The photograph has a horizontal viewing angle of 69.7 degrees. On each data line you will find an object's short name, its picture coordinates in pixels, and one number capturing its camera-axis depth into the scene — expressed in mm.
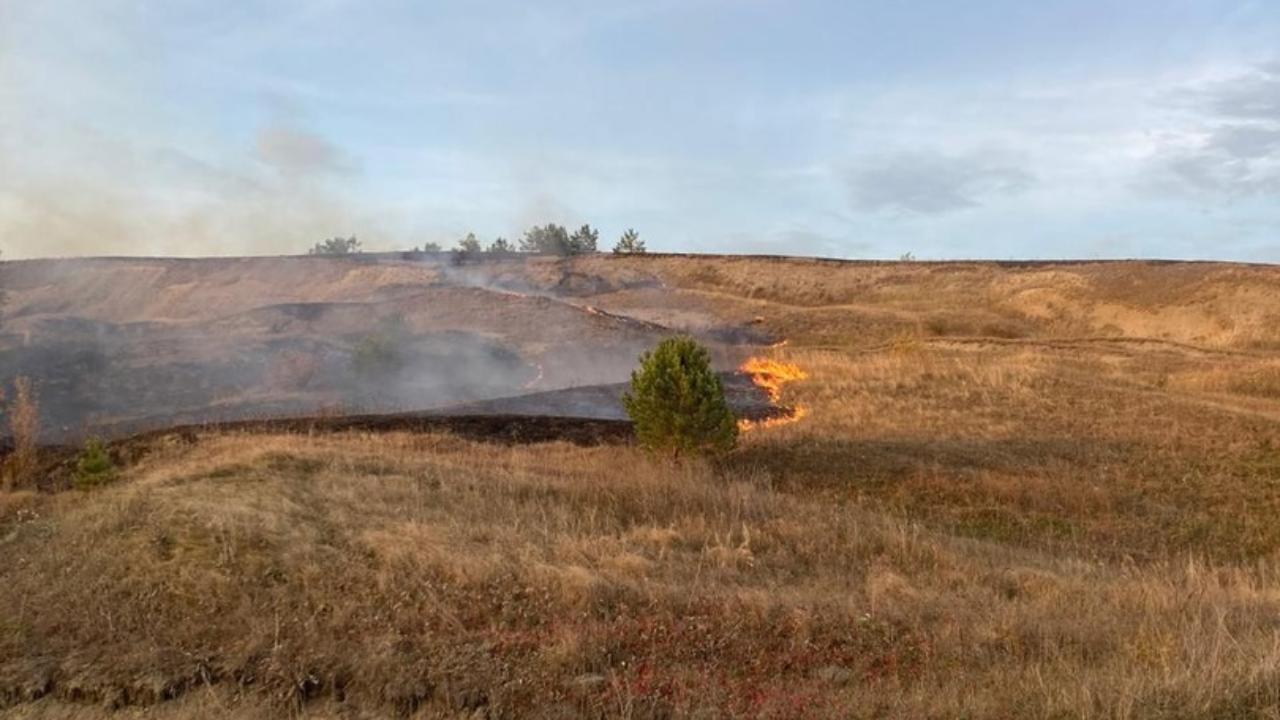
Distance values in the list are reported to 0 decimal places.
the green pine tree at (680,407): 16641
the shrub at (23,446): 15142
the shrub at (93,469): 12789
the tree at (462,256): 58531
